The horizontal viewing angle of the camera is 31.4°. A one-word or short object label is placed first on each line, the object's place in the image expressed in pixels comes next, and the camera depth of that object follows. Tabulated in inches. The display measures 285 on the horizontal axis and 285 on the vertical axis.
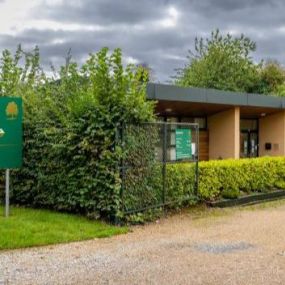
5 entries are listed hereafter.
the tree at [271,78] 1690.5
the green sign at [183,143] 453.7
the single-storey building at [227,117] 724.7
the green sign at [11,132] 381.1
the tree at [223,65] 1672.0
